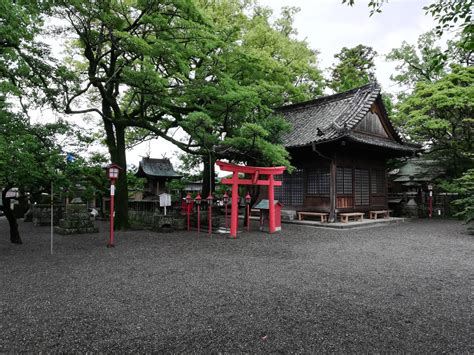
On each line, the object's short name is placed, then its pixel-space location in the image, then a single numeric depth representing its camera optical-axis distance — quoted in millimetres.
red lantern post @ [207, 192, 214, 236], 11594
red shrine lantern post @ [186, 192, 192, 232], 13031
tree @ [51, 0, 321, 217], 9531
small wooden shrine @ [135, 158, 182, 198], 22438
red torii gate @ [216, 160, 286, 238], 11078
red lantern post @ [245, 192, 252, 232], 12203
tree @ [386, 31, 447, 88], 22953
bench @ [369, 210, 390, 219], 16716
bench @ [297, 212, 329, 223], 14905
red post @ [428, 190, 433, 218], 19422
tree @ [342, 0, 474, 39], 3045
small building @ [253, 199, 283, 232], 12734
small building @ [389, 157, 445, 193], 20742
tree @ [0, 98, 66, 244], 6852
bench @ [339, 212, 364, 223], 14766
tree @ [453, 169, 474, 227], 11737
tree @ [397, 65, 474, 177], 17175
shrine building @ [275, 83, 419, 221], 14883
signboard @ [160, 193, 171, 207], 12680
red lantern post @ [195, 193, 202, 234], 13194
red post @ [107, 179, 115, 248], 9172
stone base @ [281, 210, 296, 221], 16192
